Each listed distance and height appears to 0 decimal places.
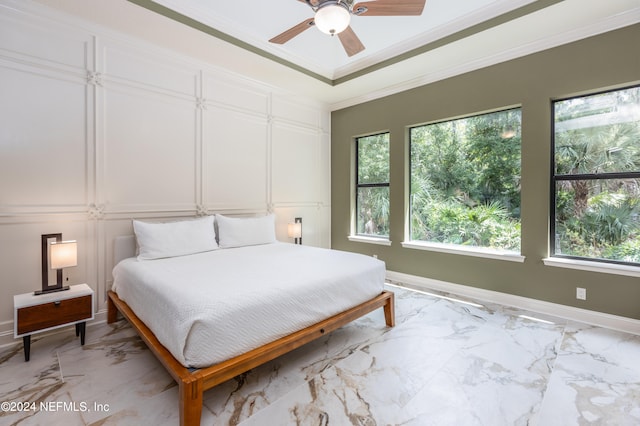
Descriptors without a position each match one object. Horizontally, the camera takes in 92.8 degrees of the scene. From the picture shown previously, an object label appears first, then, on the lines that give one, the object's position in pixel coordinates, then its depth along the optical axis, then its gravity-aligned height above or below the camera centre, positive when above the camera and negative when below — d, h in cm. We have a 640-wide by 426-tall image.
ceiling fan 198 +140
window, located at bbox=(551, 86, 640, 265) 280 +33
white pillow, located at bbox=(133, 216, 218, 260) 297 -29
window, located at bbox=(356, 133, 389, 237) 472 +40
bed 165 -62
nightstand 226 -80
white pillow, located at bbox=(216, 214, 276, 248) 359 -26
